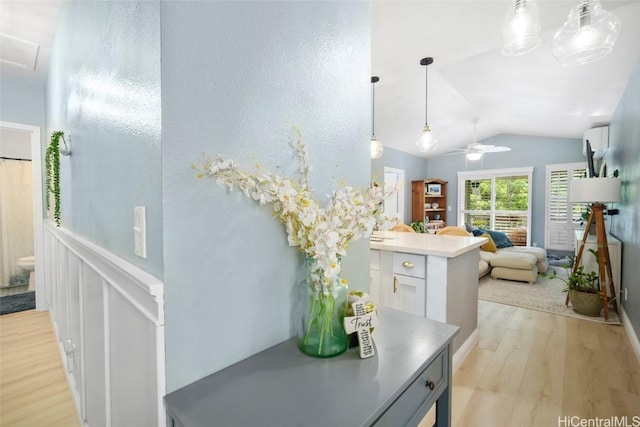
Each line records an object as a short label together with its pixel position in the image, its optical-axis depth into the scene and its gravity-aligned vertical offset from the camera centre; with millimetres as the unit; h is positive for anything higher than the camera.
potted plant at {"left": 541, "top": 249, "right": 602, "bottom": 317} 3205 -915
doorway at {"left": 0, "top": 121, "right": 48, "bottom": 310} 3109 -15
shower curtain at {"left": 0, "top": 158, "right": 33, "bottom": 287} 4133 -174
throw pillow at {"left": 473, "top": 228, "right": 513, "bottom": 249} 5613 -597
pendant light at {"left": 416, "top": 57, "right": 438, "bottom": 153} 3410 +712
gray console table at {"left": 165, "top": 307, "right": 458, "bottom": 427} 643 -439
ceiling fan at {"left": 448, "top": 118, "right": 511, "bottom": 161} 4665 +875
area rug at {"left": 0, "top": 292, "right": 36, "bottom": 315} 3422 -1189
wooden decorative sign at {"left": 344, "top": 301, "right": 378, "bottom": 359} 863 -345
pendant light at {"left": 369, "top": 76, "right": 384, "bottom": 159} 3470 +683
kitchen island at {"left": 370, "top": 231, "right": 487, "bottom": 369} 2107 -549
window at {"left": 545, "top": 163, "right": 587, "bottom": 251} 6395 -53
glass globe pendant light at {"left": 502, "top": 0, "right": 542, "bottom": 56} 1539 +921
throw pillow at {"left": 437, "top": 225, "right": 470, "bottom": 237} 3766 -323
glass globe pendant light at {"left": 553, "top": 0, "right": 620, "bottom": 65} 1444 +842
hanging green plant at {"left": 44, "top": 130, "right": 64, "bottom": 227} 1881 +247
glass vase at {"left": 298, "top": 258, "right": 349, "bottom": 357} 848 -312
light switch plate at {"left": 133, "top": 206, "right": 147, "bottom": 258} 756 -72
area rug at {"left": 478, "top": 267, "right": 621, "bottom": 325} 3377 -1149
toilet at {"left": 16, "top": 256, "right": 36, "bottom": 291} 3943 -817
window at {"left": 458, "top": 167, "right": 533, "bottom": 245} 7090 +171
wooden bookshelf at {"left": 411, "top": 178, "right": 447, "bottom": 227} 7527 +92
